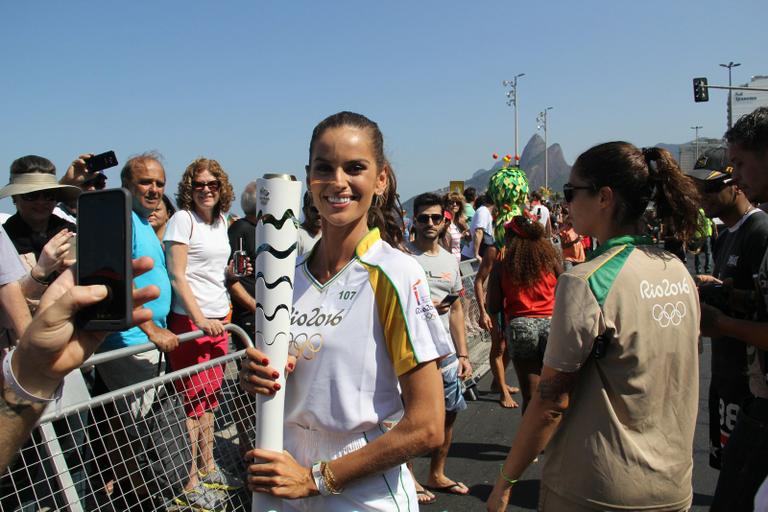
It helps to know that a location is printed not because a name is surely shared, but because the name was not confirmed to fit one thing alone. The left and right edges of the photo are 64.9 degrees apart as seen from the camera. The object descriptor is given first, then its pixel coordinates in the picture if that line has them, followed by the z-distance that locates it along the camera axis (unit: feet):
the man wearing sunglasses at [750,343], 8.13
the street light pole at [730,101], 189.26
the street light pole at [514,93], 143.46
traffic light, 96.02
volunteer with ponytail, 6.66
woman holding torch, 5.60
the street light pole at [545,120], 169.93
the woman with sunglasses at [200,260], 13.98
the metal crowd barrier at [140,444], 8.80
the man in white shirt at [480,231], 32.01
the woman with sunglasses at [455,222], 30.52
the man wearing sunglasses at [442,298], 13.87
